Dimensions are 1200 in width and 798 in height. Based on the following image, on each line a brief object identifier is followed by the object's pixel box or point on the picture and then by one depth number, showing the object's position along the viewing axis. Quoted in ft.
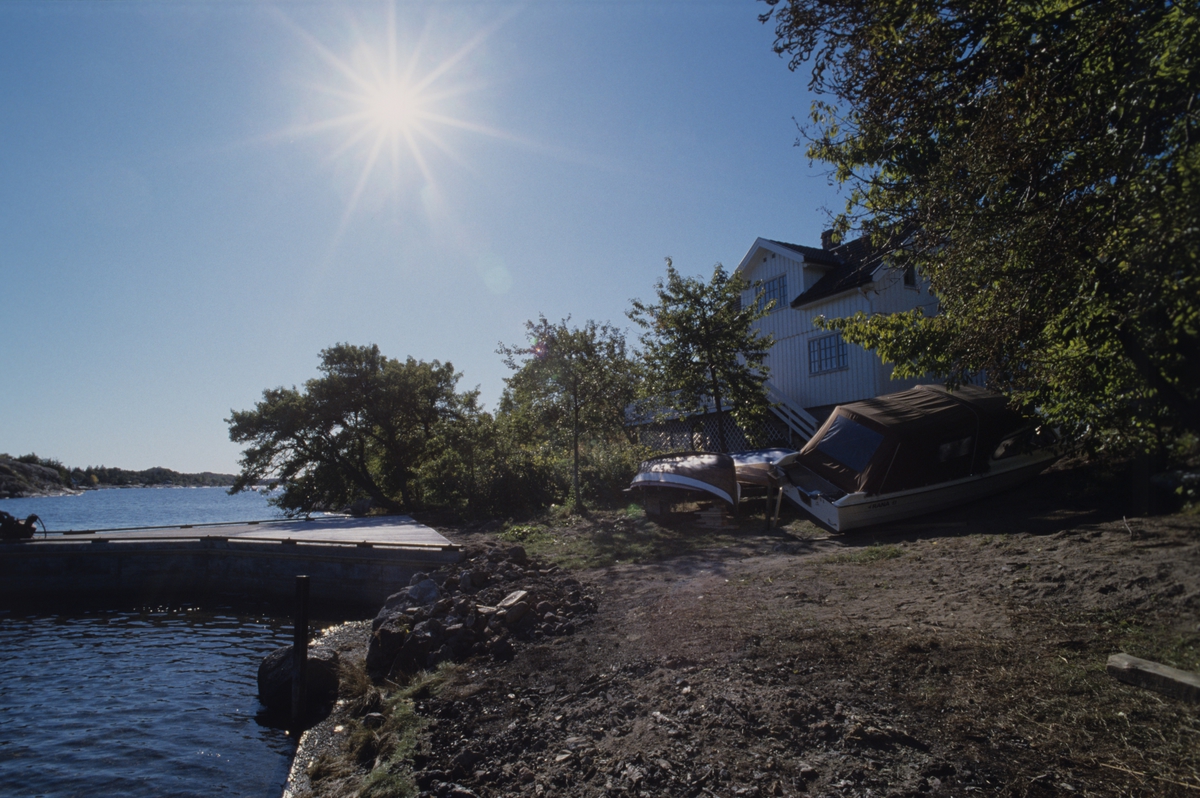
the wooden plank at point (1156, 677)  12.15
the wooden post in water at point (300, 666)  27.71
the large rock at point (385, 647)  29.28
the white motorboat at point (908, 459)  40.29
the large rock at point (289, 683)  29.27
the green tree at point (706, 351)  64.18
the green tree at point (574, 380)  60.18
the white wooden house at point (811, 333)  65.67
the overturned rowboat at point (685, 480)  46.93
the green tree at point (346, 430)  91.15
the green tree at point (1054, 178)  13.11
